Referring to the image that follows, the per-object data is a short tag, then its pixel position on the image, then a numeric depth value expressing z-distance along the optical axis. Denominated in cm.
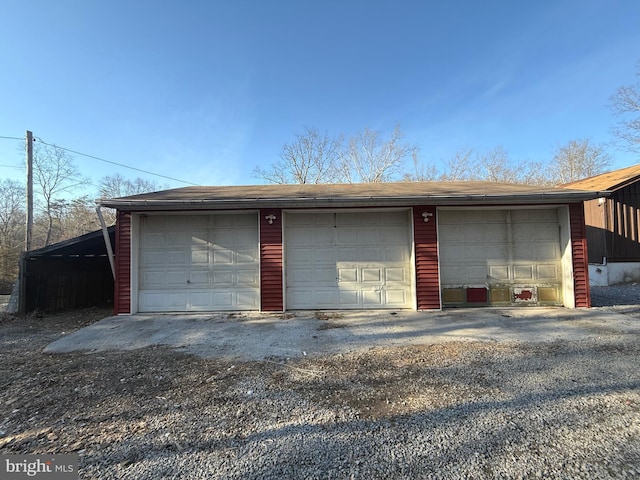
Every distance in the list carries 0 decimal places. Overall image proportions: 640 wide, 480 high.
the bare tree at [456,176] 2303
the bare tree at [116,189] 2948
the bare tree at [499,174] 2388
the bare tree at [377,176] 2202
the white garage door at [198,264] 702
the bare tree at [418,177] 2330
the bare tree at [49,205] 2241
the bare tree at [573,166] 2519
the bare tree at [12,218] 2199
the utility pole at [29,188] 1264
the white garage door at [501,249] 700
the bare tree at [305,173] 2323
